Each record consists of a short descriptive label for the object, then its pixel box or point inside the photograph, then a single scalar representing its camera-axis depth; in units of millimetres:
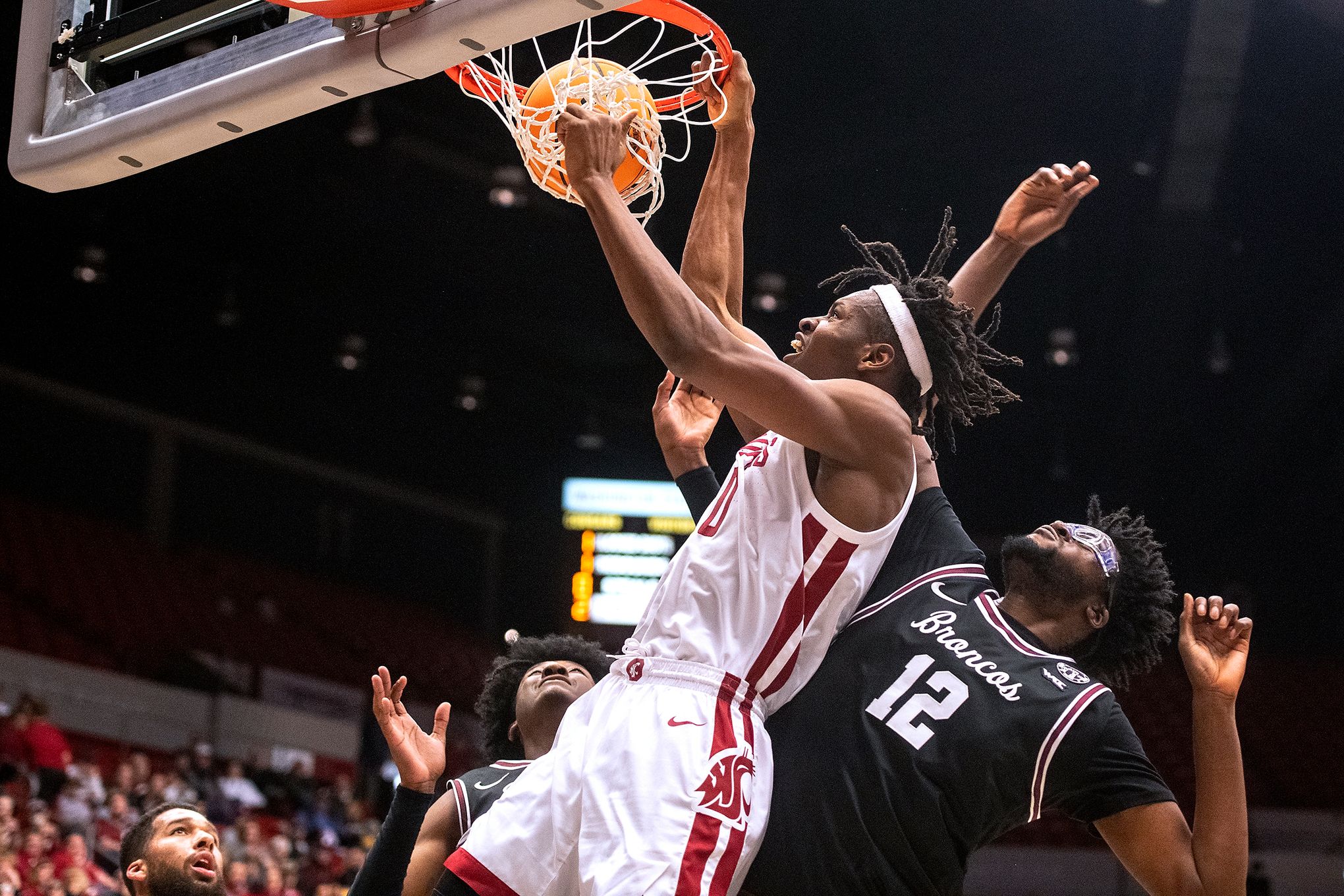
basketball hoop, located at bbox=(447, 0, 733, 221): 2914
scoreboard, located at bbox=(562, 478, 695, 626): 11188
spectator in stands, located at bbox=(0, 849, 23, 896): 6551
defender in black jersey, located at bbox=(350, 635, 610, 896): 2988
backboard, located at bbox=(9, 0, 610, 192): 2680
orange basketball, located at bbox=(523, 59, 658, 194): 2918
